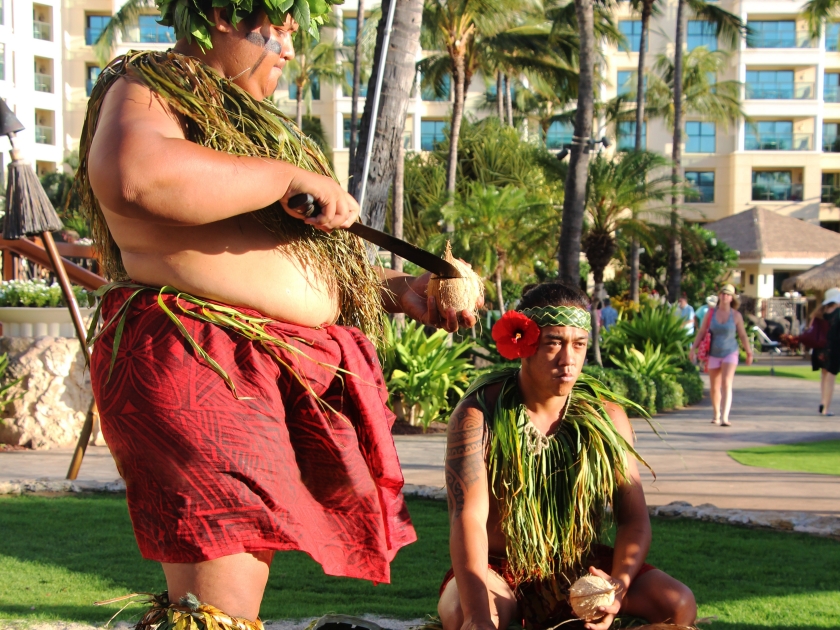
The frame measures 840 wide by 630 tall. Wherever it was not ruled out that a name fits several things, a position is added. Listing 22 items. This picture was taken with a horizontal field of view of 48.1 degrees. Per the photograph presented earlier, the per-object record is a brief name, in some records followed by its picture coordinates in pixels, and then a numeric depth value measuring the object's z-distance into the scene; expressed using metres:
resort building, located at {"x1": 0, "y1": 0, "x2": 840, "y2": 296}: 47.62
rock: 9.29
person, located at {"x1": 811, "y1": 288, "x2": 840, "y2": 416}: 12.16
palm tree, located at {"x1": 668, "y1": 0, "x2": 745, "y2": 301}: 24.73
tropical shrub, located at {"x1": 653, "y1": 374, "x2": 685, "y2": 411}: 13.14
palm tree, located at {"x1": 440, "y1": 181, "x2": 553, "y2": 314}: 21.09
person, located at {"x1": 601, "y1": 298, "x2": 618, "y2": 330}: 19.27
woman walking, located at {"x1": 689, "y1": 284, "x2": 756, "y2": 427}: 11.29
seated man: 3.02
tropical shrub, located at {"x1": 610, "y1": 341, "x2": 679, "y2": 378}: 13.51
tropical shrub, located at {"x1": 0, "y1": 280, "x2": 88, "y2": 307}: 10.12
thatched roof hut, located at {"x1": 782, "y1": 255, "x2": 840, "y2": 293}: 26.91
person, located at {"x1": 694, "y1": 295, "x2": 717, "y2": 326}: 15.92
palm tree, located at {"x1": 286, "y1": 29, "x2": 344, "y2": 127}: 41.12
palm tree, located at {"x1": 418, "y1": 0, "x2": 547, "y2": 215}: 22.92
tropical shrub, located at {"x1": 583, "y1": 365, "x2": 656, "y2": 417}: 11.91
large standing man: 1.86
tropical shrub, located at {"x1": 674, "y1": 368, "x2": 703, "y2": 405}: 14.30
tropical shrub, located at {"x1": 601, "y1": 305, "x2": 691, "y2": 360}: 15.10
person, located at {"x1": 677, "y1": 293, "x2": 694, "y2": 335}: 16.39
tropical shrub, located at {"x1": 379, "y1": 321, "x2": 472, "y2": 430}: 10.45
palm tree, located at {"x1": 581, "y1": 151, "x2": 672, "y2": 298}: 15.85
